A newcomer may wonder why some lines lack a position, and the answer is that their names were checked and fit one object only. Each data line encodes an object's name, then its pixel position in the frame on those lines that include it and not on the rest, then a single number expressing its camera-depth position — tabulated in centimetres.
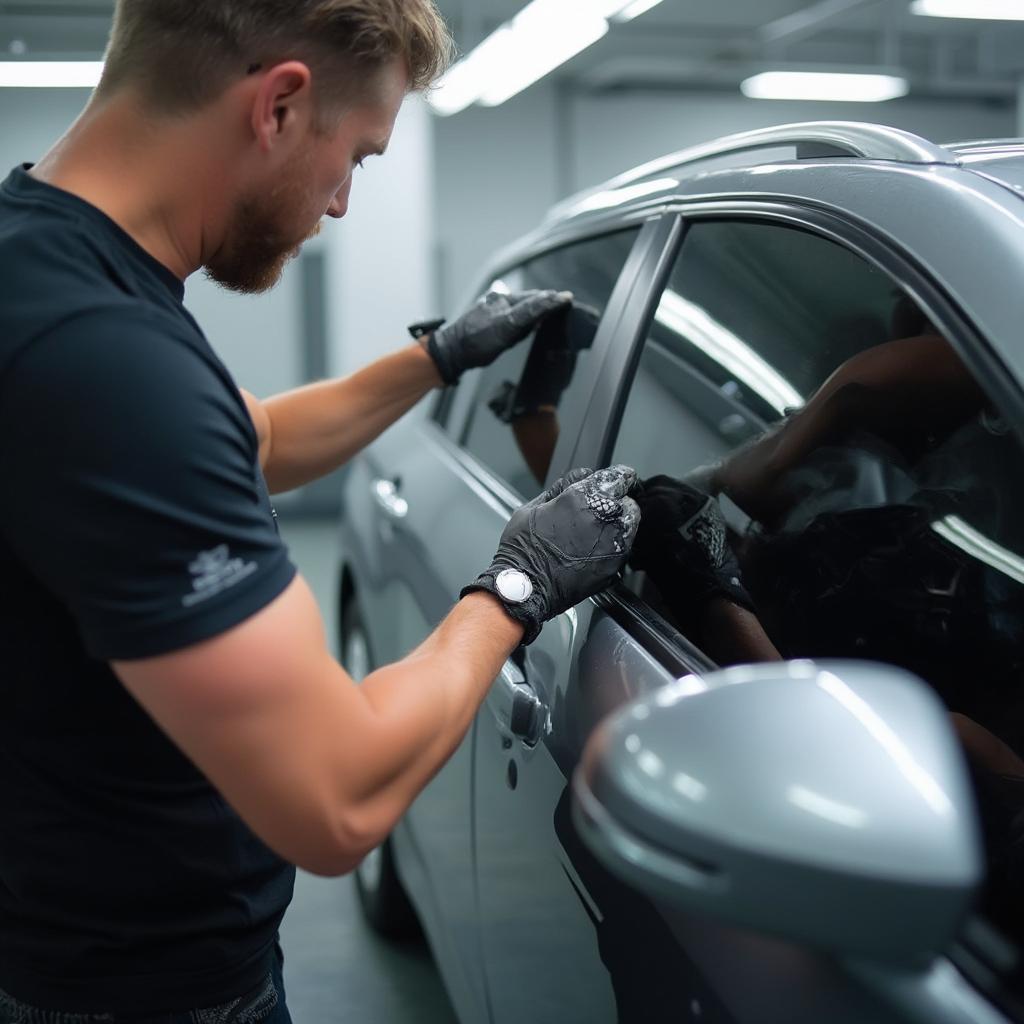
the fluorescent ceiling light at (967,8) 647
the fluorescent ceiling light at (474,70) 631
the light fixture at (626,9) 554
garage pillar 662
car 67
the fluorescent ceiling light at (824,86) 896
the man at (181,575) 83
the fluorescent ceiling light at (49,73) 693
